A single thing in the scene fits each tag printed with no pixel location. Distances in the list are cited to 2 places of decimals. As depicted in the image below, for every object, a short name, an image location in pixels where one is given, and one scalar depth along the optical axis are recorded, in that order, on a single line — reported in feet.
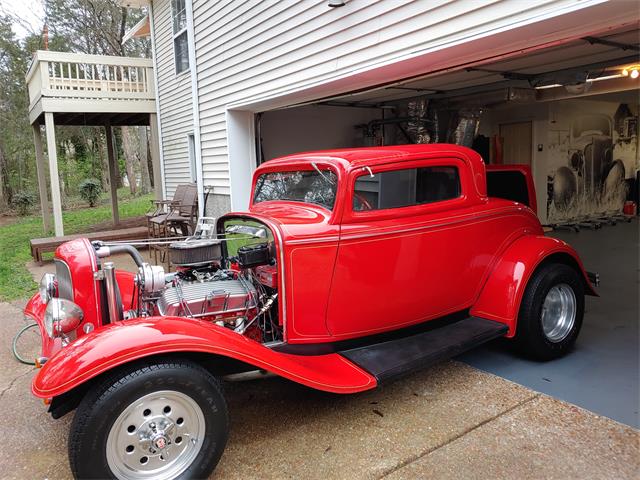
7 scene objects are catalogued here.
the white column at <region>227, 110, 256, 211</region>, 25.03
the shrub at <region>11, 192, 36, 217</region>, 59.52
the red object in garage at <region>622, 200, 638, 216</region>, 36.70
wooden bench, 27.37
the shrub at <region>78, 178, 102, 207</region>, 65.16
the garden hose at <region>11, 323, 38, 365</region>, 13.06
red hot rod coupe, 7.50
